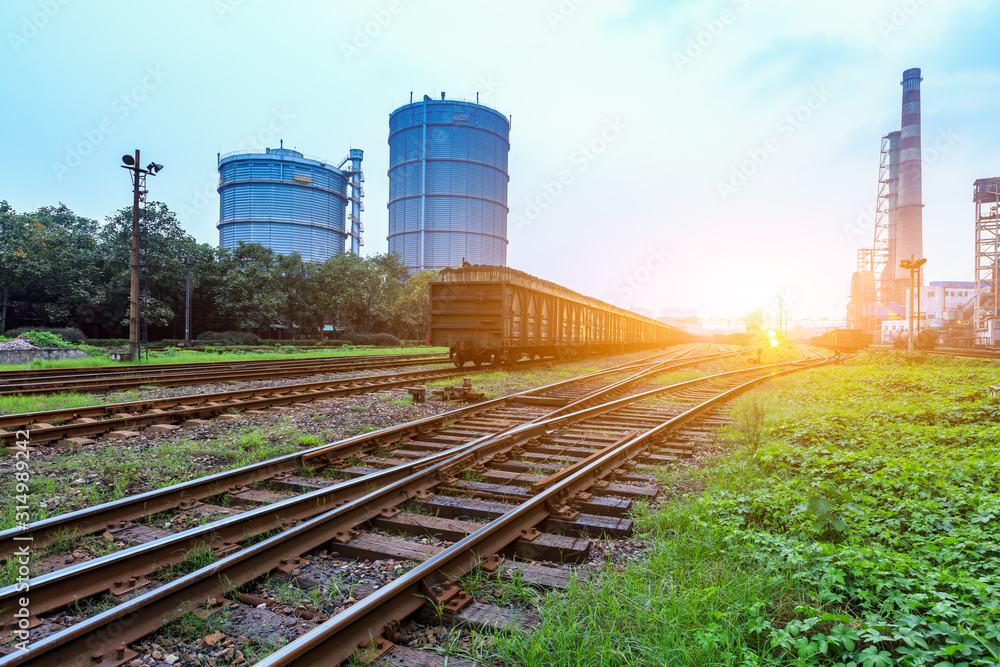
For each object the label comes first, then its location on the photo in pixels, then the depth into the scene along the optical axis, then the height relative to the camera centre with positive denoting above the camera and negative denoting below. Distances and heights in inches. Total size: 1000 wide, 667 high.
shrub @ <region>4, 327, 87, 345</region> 1215.6 -18.5
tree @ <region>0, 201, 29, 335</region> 1379.2 +191.5
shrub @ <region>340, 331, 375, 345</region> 1770.4 -27.4
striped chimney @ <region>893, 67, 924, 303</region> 4394.7 +1382.3
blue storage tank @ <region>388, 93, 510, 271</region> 4751.5 +1421.4
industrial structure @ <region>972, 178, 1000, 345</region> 2326.5 +471.9
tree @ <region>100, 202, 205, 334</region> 1571.1 +214.0
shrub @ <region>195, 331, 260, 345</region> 1496.1 -26.7
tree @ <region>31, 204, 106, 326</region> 1485.0 +140.4
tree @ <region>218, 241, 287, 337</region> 1688.0 +137.5
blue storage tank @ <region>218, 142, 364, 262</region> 3777.1 +965.8
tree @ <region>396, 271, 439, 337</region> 1943.9 +119.3
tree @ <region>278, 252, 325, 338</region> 1908.2 +148.4
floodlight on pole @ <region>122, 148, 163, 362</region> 697.0 +115.8
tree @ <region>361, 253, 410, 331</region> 2000.2 +143.7
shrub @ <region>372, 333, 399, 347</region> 1791.8 -30.3
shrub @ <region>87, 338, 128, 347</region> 1253.7 -38.4
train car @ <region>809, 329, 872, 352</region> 1664.9 -2.9
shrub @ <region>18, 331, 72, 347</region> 808.3 -20.9
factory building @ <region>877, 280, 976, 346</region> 2397.9 +210.5
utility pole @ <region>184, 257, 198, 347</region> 1406.3 +79.1
